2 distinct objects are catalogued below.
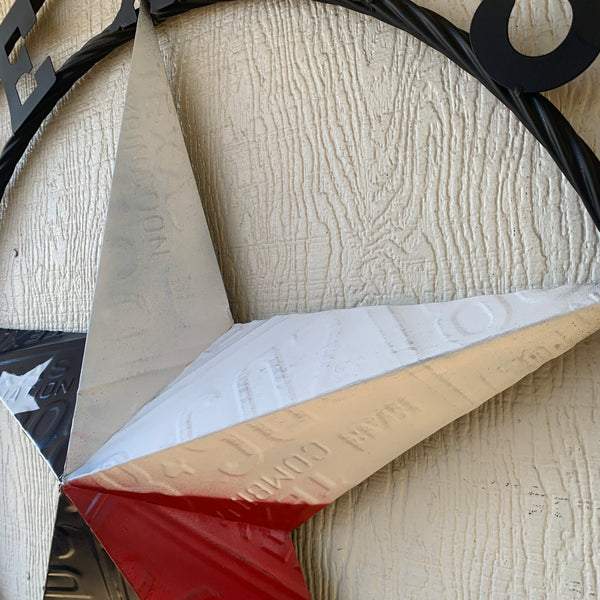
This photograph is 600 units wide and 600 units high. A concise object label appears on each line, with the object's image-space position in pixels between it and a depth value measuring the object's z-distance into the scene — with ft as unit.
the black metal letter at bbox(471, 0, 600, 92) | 0.92
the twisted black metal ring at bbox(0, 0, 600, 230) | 0.94
